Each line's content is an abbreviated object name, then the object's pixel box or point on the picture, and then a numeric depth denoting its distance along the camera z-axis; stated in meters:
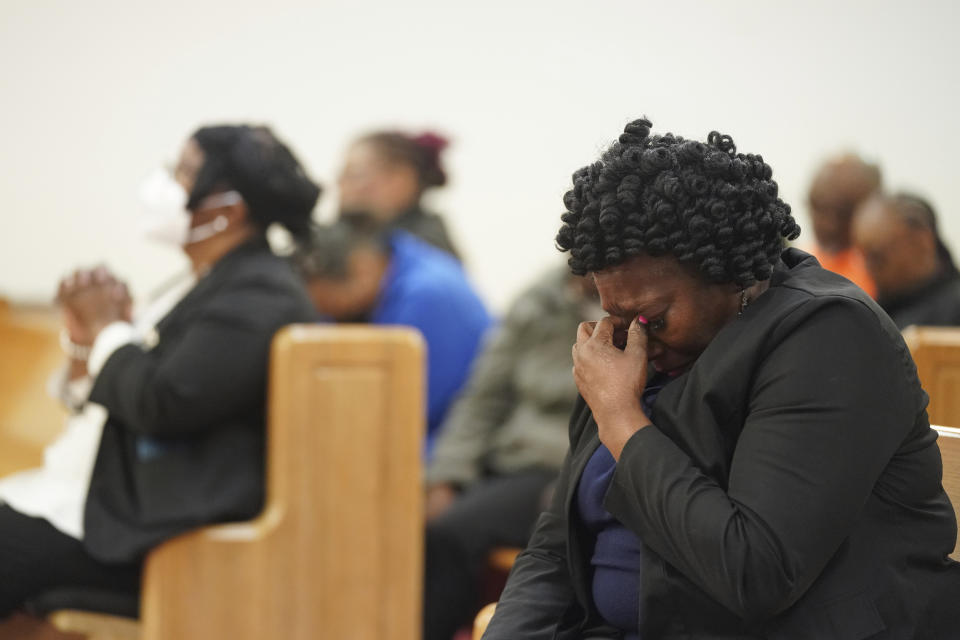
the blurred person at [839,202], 8.62
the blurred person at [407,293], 7.84
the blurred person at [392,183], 8.86
